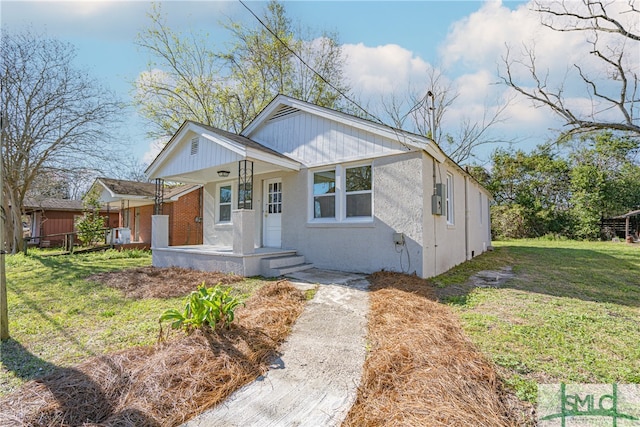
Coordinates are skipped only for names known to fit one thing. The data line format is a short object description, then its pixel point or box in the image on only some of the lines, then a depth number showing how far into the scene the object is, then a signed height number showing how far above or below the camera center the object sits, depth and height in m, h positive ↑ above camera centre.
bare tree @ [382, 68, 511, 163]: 21.66 +7.76
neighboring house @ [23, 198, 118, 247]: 22.48 +0.44
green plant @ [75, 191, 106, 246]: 16.47 -0.03
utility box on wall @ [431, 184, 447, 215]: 7.25 +0.56
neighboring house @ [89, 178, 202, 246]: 16.48 +1.11
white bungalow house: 7.09 +0.78
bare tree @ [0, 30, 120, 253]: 12.77 +4.96
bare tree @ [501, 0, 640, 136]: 11.86 +6.45
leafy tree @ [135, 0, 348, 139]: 17.47 +9.13
